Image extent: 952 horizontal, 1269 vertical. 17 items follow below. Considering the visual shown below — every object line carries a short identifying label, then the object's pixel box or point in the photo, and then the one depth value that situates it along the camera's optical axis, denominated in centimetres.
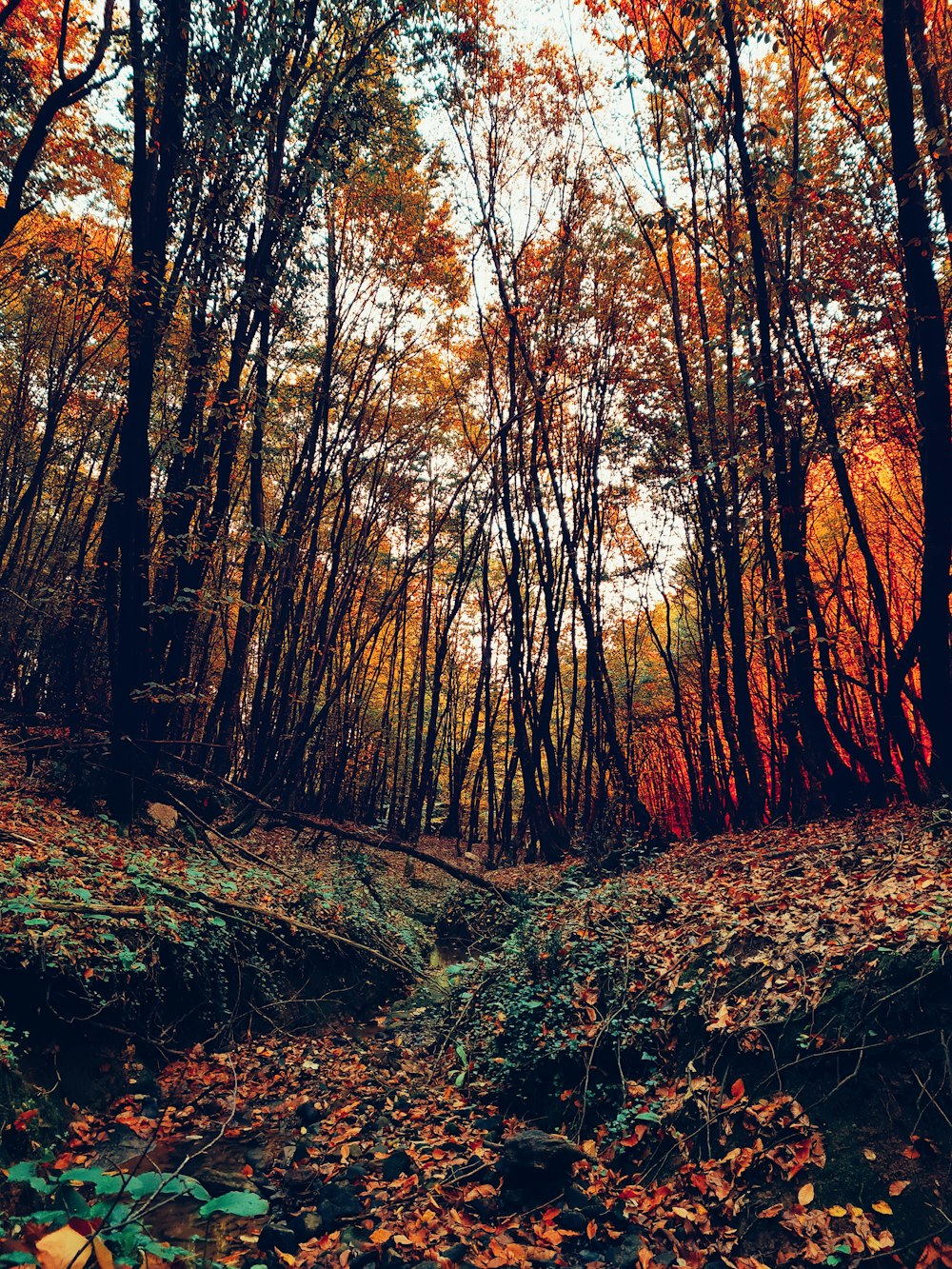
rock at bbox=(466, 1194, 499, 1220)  292
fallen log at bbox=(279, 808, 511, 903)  702
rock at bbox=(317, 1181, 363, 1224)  292
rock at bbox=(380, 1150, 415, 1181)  324
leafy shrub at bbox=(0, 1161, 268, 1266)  143
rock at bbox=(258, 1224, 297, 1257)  270
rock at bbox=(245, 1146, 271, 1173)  332
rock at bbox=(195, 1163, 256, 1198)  305
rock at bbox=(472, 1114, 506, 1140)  356
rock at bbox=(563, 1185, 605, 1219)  281
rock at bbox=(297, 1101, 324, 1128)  379
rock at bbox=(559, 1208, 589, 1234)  276
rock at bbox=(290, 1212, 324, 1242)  279
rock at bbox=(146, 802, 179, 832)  689
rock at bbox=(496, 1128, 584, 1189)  298
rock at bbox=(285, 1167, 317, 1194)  314
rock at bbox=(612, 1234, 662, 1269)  253
